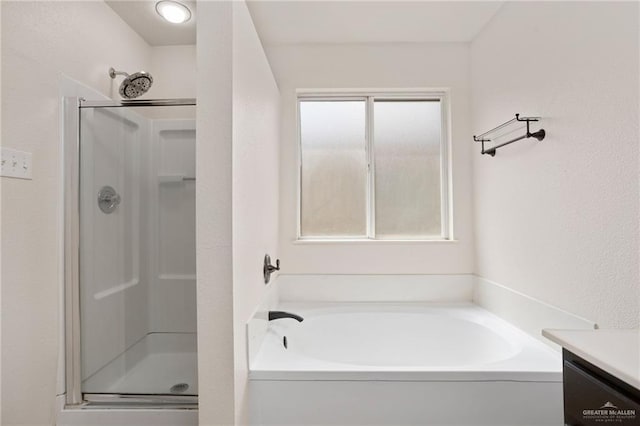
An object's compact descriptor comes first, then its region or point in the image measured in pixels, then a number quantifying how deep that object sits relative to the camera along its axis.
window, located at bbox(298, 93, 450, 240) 2.41
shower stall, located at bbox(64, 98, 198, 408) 1.55
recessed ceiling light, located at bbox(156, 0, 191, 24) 1.89
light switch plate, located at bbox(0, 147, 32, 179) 1.25
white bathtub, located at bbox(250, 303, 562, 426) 1.27
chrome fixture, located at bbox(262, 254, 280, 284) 1.75
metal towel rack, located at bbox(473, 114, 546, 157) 1.53
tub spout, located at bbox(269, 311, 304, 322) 1.82
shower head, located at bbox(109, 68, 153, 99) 1.90
